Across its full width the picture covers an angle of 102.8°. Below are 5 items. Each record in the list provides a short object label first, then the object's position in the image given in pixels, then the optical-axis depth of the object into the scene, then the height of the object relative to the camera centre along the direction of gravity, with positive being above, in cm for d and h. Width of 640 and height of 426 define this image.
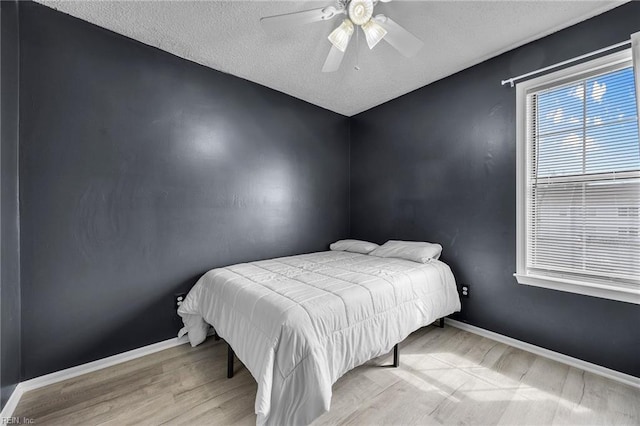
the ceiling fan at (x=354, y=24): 158 +122
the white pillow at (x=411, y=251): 254 -42
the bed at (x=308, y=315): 129 -69
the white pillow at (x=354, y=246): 309 -45
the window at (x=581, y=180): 180 +23
